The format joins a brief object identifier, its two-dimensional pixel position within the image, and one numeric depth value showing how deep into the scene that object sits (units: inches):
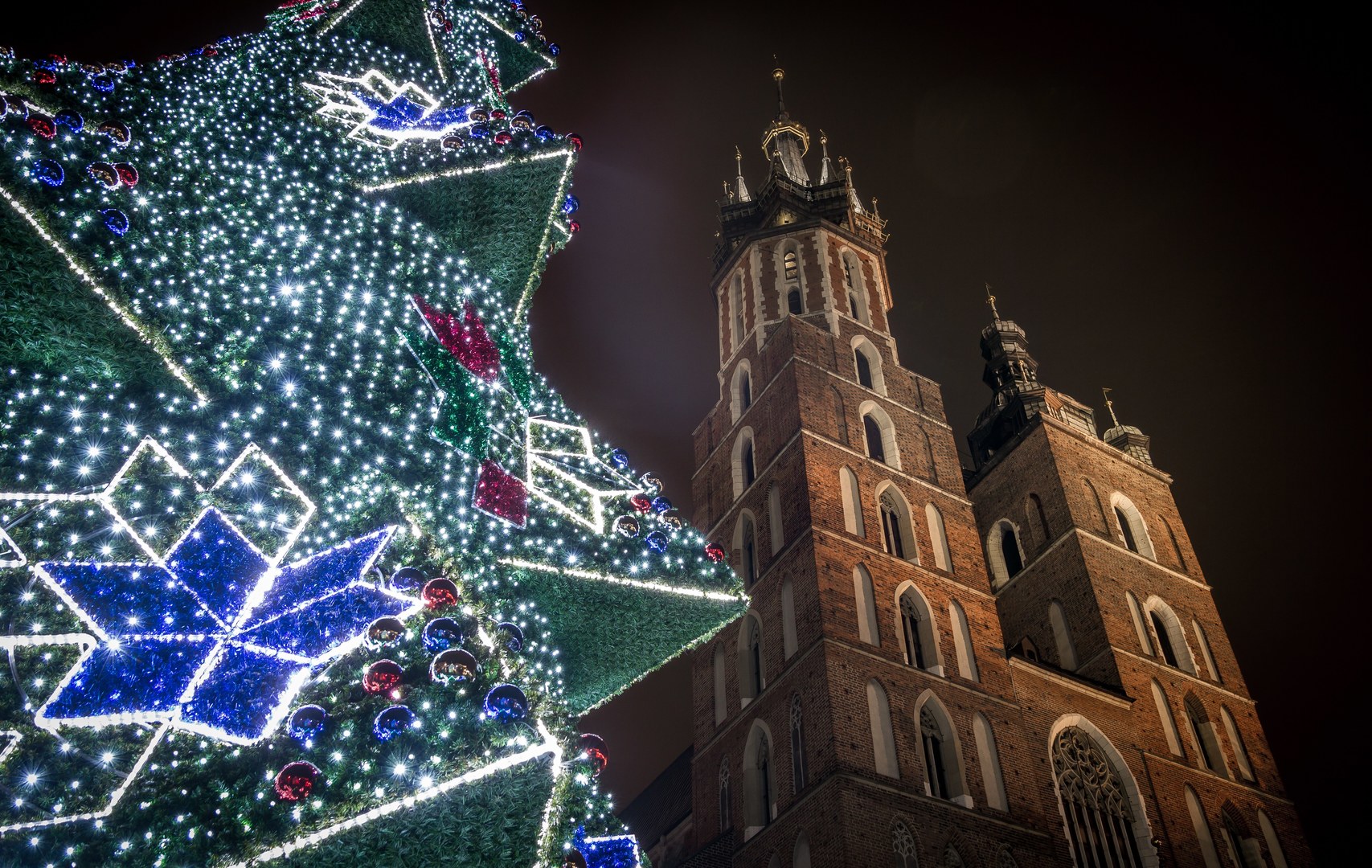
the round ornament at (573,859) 128.6
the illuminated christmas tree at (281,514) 120.1
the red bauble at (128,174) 149.2
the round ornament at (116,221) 145.1
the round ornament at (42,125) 140.1
